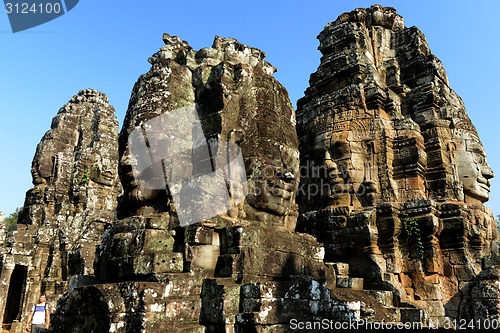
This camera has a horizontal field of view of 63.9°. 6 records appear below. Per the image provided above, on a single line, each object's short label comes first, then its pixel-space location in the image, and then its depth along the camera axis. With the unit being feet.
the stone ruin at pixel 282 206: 15.06
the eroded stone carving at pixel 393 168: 28.12
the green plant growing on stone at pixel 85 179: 54.62
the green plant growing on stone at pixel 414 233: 28.25
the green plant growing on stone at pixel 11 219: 116.48
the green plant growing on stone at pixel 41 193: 55.21
